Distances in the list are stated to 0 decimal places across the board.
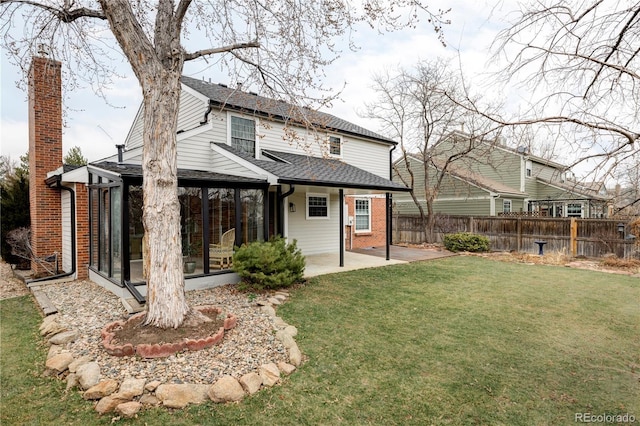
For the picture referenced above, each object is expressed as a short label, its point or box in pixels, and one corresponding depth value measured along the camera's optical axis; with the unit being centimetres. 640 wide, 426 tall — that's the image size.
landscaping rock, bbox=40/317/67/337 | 472
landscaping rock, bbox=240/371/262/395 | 343
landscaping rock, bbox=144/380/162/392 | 334
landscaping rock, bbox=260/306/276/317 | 562
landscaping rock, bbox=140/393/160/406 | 321
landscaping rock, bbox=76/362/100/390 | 343
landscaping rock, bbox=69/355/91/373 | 371
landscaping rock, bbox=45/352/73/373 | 378
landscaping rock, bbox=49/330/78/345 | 438
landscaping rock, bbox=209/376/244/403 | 326
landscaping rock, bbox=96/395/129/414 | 308
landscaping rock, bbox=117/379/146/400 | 322
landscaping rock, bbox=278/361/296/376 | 382
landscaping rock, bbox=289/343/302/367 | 401
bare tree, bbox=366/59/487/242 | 1535
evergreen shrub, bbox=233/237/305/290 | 702
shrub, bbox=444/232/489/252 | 1417
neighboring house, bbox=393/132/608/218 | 1905
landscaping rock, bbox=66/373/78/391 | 347
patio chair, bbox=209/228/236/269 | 786
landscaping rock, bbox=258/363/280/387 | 358
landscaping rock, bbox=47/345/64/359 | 409
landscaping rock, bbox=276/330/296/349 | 440
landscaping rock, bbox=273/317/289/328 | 512
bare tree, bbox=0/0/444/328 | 460
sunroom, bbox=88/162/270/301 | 653
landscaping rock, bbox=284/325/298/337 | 481
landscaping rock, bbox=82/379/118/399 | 326
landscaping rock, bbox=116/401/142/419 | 303
